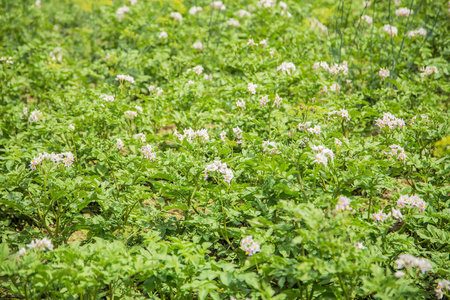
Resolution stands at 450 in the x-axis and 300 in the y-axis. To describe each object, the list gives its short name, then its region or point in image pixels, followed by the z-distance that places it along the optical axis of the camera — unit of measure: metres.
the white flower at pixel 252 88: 6.43
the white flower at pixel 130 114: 6.10
